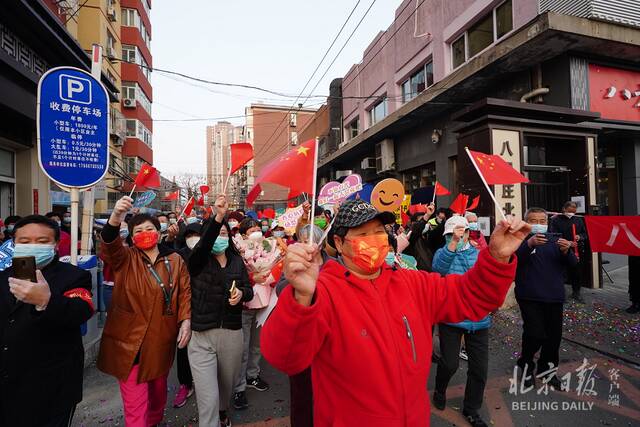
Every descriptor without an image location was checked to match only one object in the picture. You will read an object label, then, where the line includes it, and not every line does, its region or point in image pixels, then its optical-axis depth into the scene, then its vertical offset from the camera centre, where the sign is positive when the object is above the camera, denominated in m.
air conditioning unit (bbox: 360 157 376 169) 17.95 +2.97
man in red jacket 1.63 -0.54
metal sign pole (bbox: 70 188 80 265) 3.42 -0.02
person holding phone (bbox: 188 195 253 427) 2.92 -0.92
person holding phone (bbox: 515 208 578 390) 3.78 -0.86
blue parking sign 3.55 +1.08
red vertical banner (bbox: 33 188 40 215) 9.27 +0.69
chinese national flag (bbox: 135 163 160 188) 5.39 +0.74
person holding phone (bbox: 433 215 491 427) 3.24 -1.25
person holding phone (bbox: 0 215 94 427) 1.95 -0.66
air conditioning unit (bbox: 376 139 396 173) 15.95 +2.95
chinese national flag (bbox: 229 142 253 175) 3.66 +0.75
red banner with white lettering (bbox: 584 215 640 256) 4.66 -0.30
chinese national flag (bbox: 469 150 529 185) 2.78 +0.39
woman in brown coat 2.81 -0.84
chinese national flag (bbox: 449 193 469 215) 5.16 +0.16
